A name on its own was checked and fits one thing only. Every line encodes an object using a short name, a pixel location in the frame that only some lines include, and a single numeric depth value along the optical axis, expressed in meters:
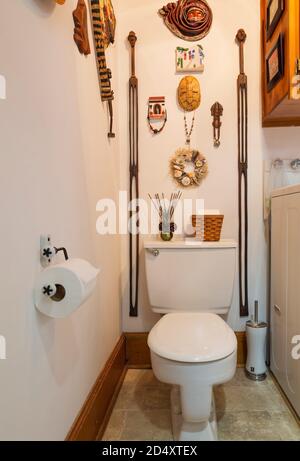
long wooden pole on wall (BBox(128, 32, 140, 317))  1.82
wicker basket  1.67
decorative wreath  1.82
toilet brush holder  1.70
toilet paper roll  0.78
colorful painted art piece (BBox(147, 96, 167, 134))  1.82
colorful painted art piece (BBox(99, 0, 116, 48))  1.41
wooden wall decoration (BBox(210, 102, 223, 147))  1.80
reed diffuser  1.78
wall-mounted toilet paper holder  0.84
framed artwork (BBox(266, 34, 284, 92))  1.45
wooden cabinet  1.36
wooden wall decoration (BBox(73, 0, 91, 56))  1.11
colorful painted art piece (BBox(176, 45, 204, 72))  1.79
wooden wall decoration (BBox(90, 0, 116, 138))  1.30
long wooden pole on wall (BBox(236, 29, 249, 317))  1.77
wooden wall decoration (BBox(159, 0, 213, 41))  1.77
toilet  1.09
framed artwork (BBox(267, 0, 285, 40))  1.44
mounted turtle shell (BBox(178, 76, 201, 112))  1.79
